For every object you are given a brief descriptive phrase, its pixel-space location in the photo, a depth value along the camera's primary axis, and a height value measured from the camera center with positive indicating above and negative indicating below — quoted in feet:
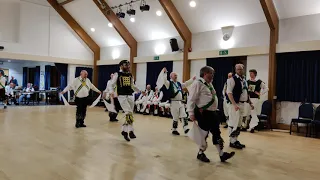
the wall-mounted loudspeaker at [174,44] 35.70 +6.28
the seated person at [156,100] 35.27 -0.94
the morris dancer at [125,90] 17.99 +0.14
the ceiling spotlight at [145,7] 31.53 +9.65
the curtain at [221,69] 30.66 +2.80
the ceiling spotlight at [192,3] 29.70 +9.63
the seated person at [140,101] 37.09 -1.15
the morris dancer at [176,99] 20.63 -0.45
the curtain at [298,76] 24.39 +1.75
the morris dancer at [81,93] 22.98 -0.15
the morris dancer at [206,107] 13.29 -0.63
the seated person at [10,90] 43.62 -0.14
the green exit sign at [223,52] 30.32 +4.61
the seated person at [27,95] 48.46 -0.91
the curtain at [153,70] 38.58 +3.24
